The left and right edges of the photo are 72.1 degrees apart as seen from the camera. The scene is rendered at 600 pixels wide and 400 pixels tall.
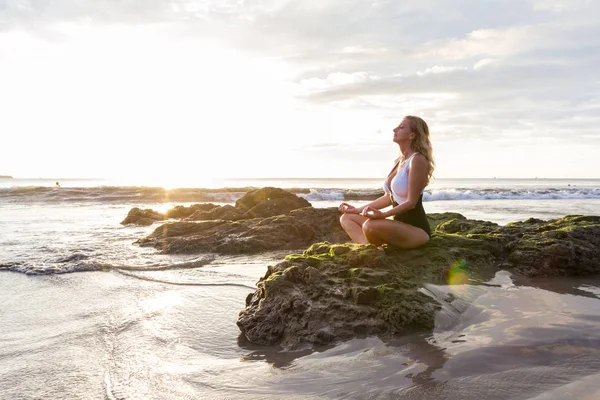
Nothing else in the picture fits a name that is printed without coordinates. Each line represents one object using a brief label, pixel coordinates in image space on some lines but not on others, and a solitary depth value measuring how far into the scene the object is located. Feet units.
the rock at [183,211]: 60.23
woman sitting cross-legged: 17.97
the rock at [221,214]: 48.62
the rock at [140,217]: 55.72
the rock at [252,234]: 33.81
